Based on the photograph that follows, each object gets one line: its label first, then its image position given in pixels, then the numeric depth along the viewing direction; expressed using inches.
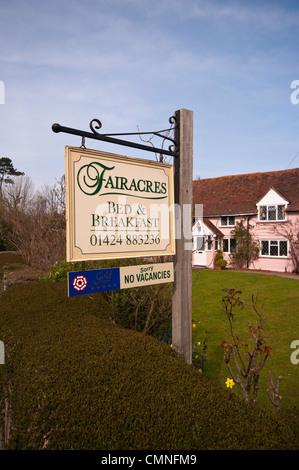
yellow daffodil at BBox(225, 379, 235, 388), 140.7
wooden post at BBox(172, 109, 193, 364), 143.9
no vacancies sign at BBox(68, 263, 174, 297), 113.4
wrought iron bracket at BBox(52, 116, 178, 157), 117.0
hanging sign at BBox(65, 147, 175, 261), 115.4
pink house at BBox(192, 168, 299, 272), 853.2
